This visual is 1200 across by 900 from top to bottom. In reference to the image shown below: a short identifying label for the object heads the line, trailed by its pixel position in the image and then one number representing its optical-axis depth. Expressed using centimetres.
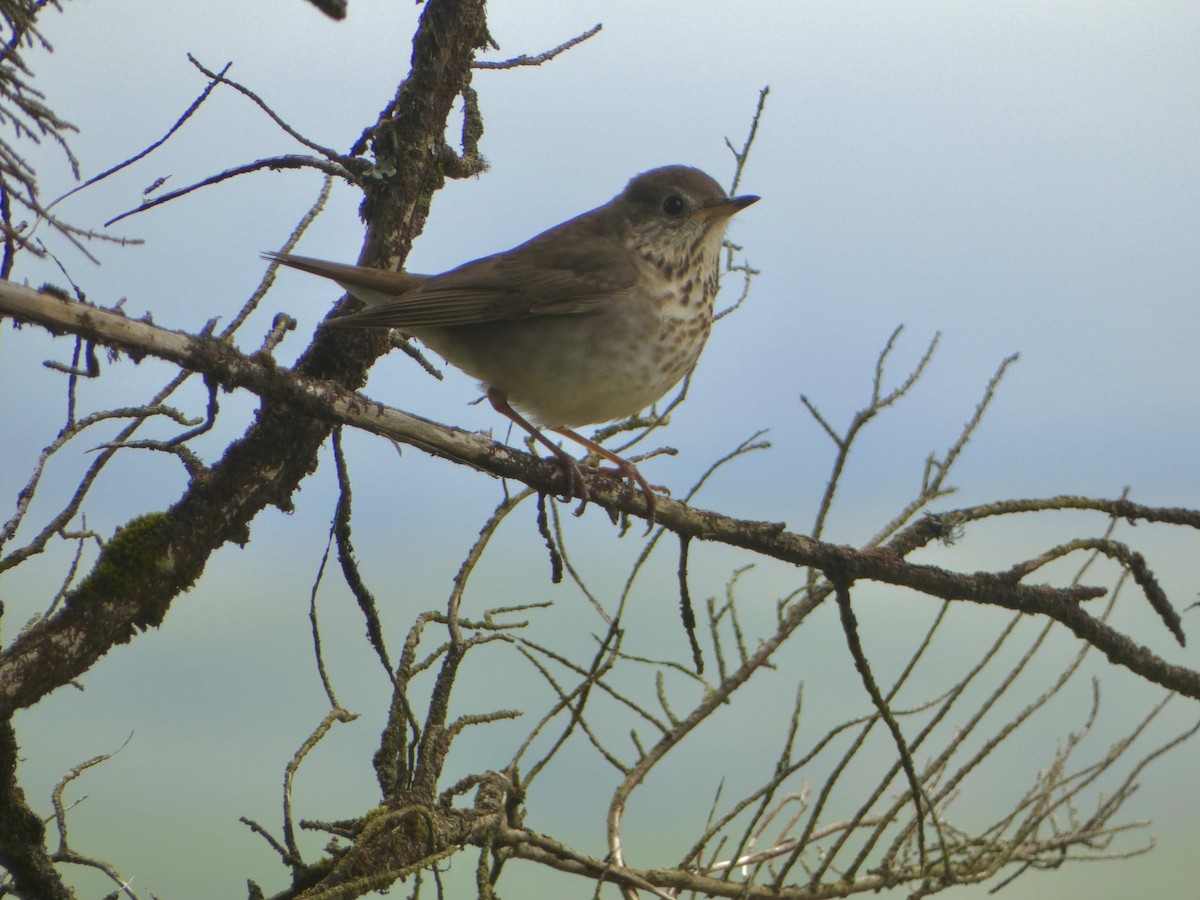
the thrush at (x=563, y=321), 915
